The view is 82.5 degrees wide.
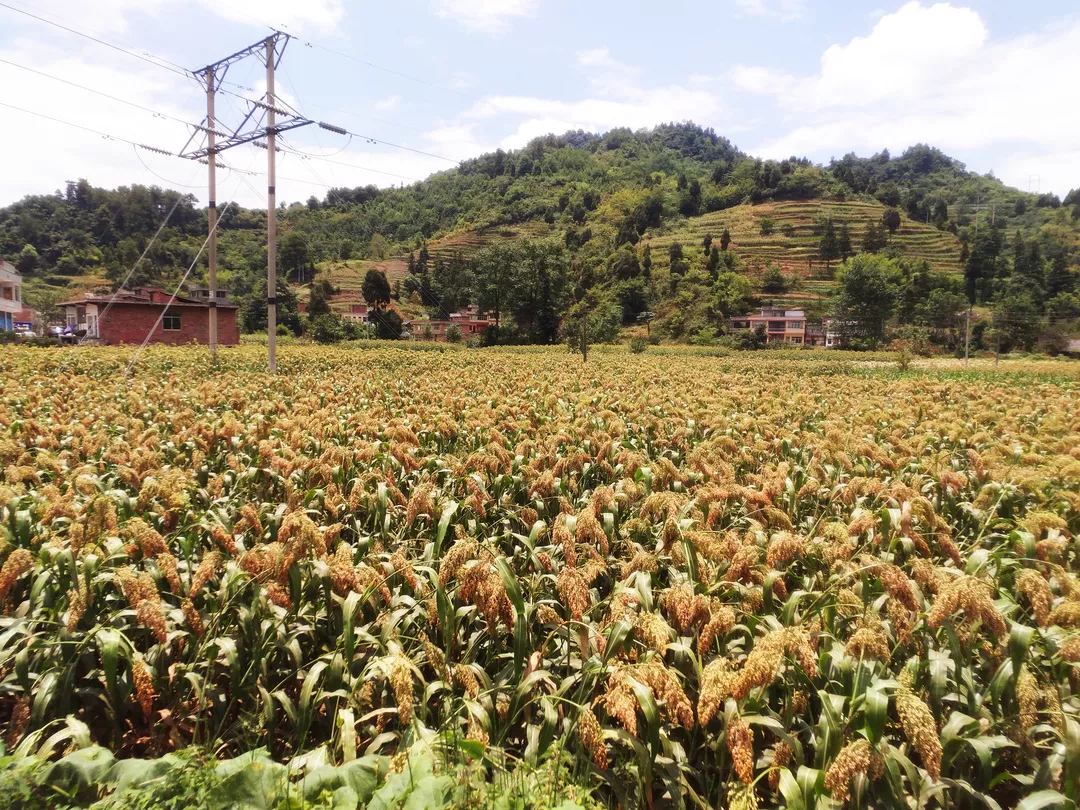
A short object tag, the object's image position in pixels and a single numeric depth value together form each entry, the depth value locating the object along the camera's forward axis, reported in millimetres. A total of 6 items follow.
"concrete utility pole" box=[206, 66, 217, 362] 20297
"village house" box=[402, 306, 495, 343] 69788
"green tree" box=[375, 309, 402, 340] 64250
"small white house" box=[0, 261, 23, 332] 53134
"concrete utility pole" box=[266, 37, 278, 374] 17797
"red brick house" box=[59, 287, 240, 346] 41188
